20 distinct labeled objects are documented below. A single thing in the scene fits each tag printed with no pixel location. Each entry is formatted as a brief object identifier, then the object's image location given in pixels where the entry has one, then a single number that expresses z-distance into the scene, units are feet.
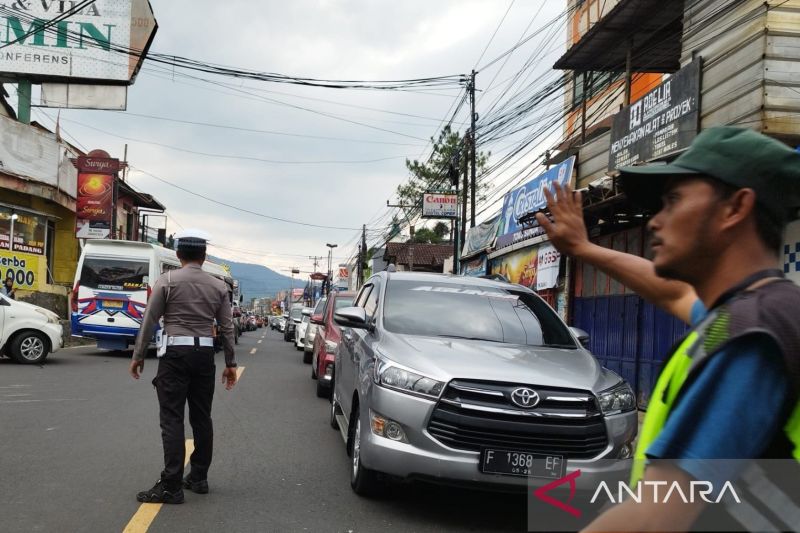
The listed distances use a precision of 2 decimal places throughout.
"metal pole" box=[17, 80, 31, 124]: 89.25
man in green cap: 3.74
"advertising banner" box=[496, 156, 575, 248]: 48.83
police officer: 16.62
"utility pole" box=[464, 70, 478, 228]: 70.74
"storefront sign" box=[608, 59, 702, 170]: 32.07
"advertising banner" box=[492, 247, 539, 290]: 54.39
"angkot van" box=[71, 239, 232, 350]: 56.39
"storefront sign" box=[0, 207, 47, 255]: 79.71
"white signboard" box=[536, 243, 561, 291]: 49.26
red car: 34.42
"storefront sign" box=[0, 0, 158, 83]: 89.10
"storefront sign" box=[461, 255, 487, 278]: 71.14
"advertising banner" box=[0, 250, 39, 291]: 75.25
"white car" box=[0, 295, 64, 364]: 45.96
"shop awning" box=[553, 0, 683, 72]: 38.29
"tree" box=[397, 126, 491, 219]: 146.00
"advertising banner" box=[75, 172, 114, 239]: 89.35
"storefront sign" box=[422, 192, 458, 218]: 91.30
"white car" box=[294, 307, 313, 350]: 70.90
